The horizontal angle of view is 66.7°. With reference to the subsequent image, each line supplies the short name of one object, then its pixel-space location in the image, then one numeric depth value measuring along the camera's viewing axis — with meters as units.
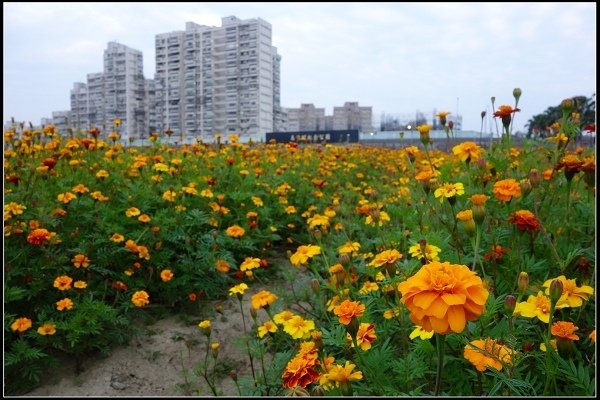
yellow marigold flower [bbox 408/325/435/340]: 0.86
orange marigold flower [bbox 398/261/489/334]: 0.59
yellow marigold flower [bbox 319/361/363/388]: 0.81
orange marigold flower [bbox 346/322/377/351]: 0.96
